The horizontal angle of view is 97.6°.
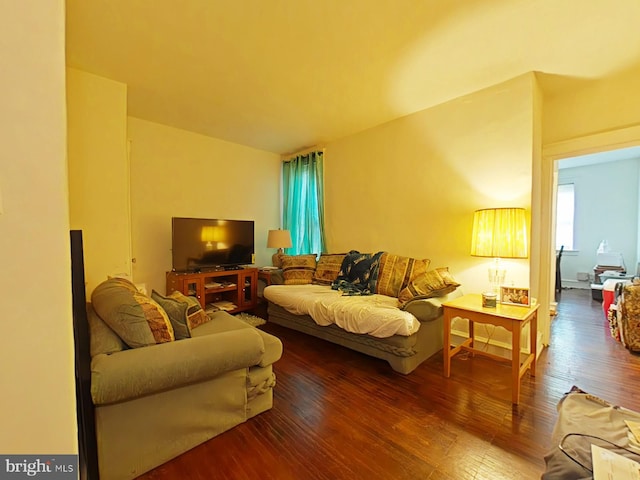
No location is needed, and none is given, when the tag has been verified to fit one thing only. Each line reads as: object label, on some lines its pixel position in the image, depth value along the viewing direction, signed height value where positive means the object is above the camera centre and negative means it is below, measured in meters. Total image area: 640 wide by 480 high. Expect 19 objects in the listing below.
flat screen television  3.56 -0.15
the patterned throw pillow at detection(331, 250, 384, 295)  3.23 -0.50
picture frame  2.22 -0.51
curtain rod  4.45 +1.35
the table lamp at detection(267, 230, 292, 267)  4.38 -0.12
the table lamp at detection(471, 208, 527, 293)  2.29 -0.02
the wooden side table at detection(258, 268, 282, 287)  3.91 -0.60
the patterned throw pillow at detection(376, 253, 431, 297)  3.01 -0.43
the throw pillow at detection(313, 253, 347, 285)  3.70 -0.48
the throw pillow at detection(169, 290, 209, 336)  2.18 -0.64
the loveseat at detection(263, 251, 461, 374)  2.34 -0.68
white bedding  2.29 -0.72
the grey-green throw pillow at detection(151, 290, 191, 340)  1.69 -0.52
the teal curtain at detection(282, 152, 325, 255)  4.40 +0.49
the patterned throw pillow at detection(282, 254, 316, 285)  3.74 -0.49
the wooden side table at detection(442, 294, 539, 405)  1.93 -0.66
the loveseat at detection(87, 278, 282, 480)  1.28 -0.73
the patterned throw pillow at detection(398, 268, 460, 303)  2.53 -0.49
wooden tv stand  3.50 -0.73
